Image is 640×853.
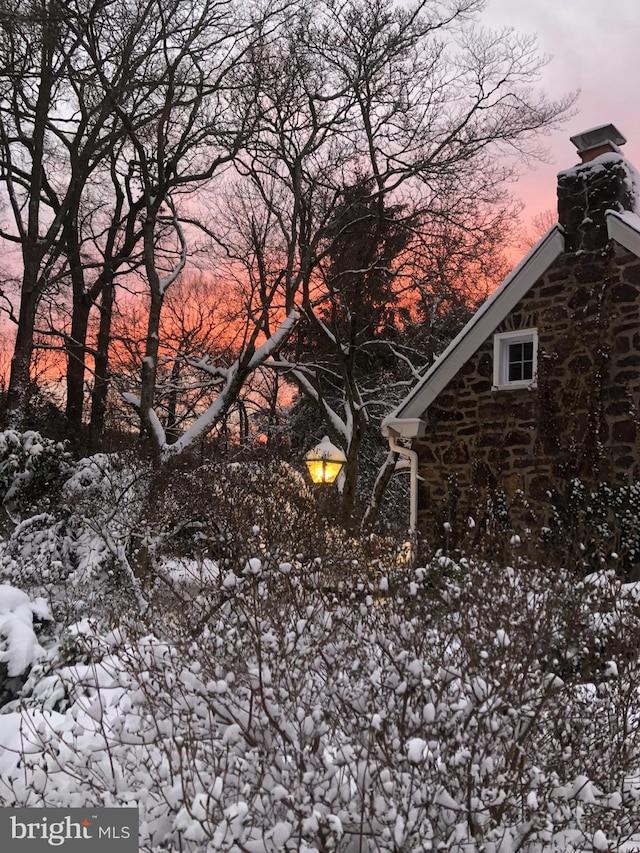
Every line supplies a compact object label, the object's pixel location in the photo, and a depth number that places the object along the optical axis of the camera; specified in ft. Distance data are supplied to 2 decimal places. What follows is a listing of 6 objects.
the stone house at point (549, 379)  28.71
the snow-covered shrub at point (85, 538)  26.66
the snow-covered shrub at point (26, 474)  32.71
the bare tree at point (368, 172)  43.42
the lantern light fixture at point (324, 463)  35.88
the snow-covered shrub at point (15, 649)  15.89
